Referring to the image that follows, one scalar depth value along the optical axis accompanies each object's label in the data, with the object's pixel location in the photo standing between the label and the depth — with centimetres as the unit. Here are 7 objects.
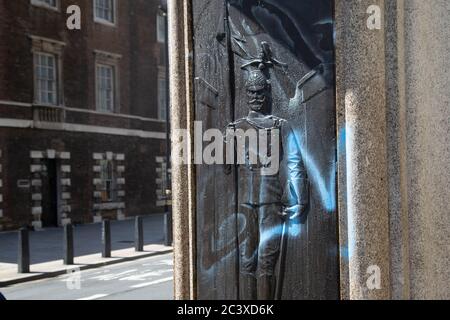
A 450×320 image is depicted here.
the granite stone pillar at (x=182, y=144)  420
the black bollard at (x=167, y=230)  2183
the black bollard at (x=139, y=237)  2028
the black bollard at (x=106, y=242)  1873
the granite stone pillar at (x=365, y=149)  353
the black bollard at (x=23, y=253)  1564
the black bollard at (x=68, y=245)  1716
